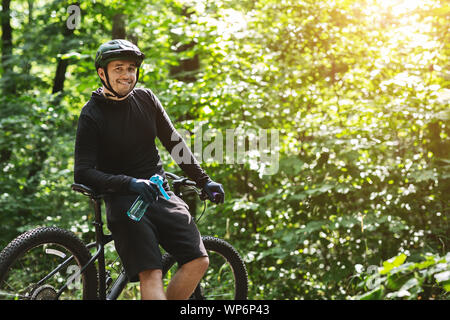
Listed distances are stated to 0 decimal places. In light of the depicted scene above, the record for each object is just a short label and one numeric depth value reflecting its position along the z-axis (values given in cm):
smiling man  494
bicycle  477
